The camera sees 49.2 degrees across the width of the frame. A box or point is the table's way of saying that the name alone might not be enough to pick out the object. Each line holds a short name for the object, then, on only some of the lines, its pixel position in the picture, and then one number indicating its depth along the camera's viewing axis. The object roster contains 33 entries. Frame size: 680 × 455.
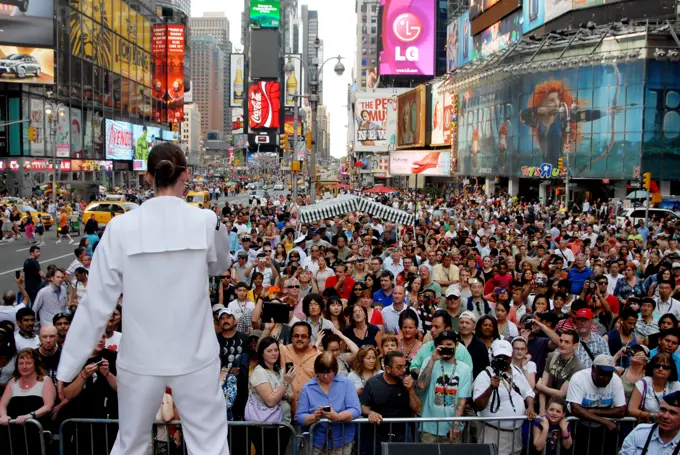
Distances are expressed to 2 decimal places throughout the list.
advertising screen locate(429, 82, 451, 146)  78.75
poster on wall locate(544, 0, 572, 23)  57.70
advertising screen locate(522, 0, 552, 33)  63.06
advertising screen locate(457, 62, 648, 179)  48.88
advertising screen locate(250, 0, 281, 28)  146.12
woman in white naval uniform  3.58
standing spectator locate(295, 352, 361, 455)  5.59
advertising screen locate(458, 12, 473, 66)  89.58
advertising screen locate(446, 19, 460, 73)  95.94
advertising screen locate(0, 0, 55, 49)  61.12
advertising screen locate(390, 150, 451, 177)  69.88
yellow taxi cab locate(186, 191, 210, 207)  40.33
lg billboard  108.00
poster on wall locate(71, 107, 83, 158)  72.88
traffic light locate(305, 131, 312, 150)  30.53
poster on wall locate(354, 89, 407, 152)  104.12
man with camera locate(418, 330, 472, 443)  6.01
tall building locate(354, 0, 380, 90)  180.25
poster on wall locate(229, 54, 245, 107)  170.12
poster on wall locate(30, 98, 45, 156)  65.19
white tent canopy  19.27
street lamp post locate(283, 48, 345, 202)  25.67
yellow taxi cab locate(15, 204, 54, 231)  34.20
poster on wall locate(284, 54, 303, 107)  139.60
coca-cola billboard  123.25
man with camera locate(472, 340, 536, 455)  5.85
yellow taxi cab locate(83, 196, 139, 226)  33.94
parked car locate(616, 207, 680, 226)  28.98
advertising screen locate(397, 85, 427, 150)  87.81
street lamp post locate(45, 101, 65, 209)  66.12
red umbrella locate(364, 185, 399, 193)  33.09
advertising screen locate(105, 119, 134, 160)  81.62
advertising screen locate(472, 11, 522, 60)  71.00
